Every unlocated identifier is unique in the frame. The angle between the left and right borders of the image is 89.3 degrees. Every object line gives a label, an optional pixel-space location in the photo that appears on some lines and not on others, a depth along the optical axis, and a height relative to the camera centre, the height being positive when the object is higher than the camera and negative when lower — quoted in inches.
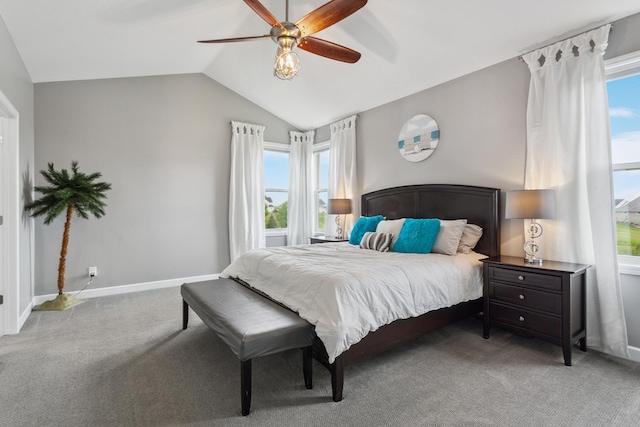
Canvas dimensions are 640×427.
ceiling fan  84.9 +52.6
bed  83.0 -19.4
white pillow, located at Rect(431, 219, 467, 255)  124.3 -11.0
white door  117.3 +2.7
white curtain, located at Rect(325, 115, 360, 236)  197.8 +26.3
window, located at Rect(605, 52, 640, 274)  101.8 +17.9
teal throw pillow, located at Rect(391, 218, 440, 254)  125.8 -10.7
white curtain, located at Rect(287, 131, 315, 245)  236.2 +12.1
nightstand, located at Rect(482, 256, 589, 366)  95.2 -28.9
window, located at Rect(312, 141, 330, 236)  235.5 +18.0
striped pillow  134.0 -13.3
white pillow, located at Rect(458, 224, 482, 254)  131.0 -11.7
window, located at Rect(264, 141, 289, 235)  234.4 +17.3
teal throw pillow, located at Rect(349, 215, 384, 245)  160.9 -8.5
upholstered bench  72.7 -28.1
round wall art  155.4 +36.0
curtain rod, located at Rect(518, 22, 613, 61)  101.8 +57.8
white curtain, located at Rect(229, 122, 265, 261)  208.5 +14.0
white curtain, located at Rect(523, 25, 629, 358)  100.4 +15.1
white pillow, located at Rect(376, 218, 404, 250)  135.6 -7.9
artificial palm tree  145.1 +5.1
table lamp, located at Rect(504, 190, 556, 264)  104.7 +1.0
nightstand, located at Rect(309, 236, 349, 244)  183.5 -17.1
